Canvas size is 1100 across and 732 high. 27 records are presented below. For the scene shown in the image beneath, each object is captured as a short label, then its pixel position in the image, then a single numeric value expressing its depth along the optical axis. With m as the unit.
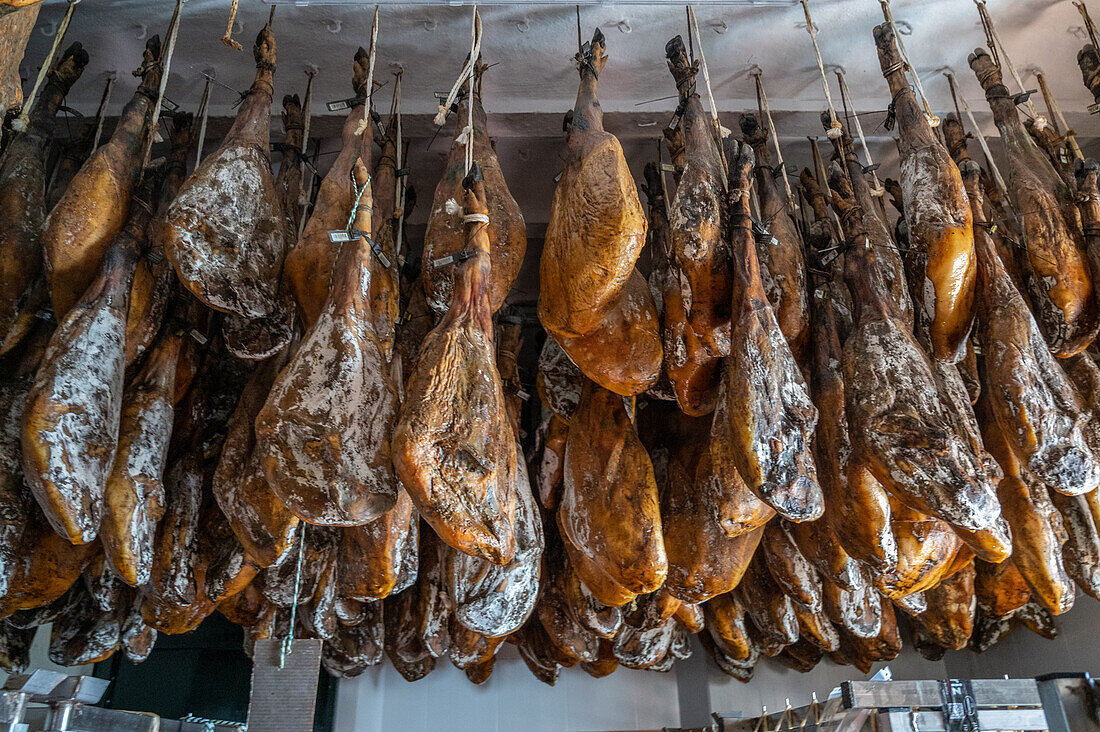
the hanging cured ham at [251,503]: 2.34
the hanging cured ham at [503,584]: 2.78
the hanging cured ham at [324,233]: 2.25
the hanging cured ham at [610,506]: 2.67
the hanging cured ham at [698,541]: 2.91
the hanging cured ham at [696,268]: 2.17
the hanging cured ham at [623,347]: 2.31
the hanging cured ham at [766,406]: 1.95
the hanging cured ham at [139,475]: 2.28
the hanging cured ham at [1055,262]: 2.51
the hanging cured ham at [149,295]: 2.46
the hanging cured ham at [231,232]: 2.14
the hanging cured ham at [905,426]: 1.97
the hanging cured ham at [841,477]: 2.36
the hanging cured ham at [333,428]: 1.85
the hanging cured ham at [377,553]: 2.37
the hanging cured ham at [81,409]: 1.99
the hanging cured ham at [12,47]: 1.86
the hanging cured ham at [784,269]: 2.52
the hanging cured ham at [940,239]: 2.30
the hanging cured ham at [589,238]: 2.06
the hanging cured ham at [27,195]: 2.44
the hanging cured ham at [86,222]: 2.30
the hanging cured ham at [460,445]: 1.71
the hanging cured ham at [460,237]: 2.30
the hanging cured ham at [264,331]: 2.35
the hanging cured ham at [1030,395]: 2.17
